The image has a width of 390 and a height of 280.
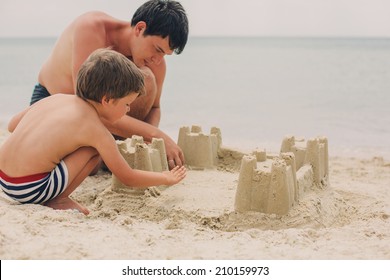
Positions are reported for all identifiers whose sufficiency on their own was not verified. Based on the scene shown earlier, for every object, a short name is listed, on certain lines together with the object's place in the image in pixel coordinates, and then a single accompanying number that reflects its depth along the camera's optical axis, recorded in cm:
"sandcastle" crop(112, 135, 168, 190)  254
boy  212
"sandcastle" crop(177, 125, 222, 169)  294
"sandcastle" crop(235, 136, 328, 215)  223
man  277
